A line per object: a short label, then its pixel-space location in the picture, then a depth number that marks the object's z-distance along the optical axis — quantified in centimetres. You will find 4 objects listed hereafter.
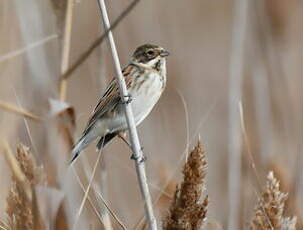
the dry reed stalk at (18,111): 395
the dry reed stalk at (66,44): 479
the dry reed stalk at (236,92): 553
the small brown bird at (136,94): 636
